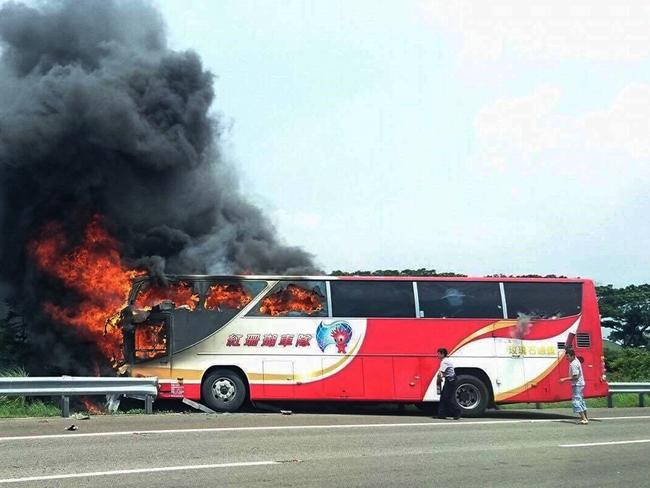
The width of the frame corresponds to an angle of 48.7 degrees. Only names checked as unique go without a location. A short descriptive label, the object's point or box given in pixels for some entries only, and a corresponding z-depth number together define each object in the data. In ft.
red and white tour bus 46.88
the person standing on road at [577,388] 45.60
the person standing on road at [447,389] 46.62
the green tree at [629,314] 165.07
